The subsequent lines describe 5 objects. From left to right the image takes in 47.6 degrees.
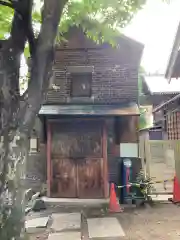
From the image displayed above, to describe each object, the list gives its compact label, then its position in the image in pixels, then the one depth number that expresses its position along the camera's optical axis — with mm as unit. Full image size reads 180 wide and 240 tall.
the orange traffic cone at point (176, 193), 7055
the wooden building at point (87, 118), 8057
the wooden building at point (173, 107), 7127
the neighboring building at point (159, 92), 10876
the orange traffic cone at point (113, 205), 6531
